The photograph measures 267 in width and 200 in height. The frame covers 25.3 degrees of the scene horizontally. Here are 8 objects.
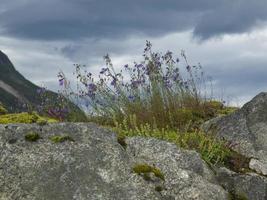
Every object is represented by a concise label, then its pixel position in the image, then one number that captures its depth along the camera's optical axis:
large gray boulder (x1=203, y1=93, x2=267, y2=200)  11.06
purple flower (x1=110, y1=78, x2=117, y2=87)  14.04
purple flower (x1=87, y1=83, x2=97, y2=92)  13.75
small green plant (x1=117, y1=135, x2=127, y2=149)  7.89
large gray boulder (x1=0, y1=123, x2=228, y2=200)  7.09
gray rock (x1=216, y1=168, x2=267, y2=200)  8.41
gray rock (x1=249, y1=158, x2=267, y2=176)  10.12
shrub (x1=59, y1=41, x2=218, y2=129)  13.36
